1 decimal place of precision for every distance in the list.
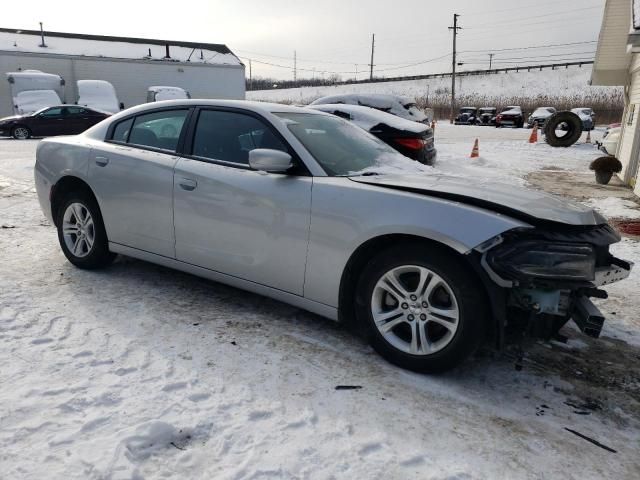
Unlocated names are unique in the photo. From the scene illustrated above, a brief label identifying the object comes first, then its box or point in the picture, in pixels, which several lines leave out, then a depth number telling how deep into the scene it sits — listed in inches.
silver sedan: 102.7
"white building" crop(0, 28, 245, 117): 1236.5
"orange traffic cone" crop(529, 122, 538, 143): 845.3
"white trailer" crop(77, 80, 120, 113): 933.8
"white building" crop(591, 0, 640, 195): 474.0
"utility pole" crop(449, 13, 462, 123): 2168.6
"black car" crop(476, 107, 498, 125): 1589.6
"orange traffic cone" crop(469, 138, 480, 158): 562.1
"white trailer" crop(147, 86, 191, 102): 1002.1
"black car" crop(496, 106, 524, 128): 1416.1
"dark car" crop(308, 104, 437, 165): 330.0
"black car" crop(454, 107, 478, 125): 1651.1
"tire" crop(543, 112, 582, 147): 770.8
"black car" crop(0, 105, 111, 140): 732.7
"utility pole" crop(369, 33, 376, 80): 3531.0
